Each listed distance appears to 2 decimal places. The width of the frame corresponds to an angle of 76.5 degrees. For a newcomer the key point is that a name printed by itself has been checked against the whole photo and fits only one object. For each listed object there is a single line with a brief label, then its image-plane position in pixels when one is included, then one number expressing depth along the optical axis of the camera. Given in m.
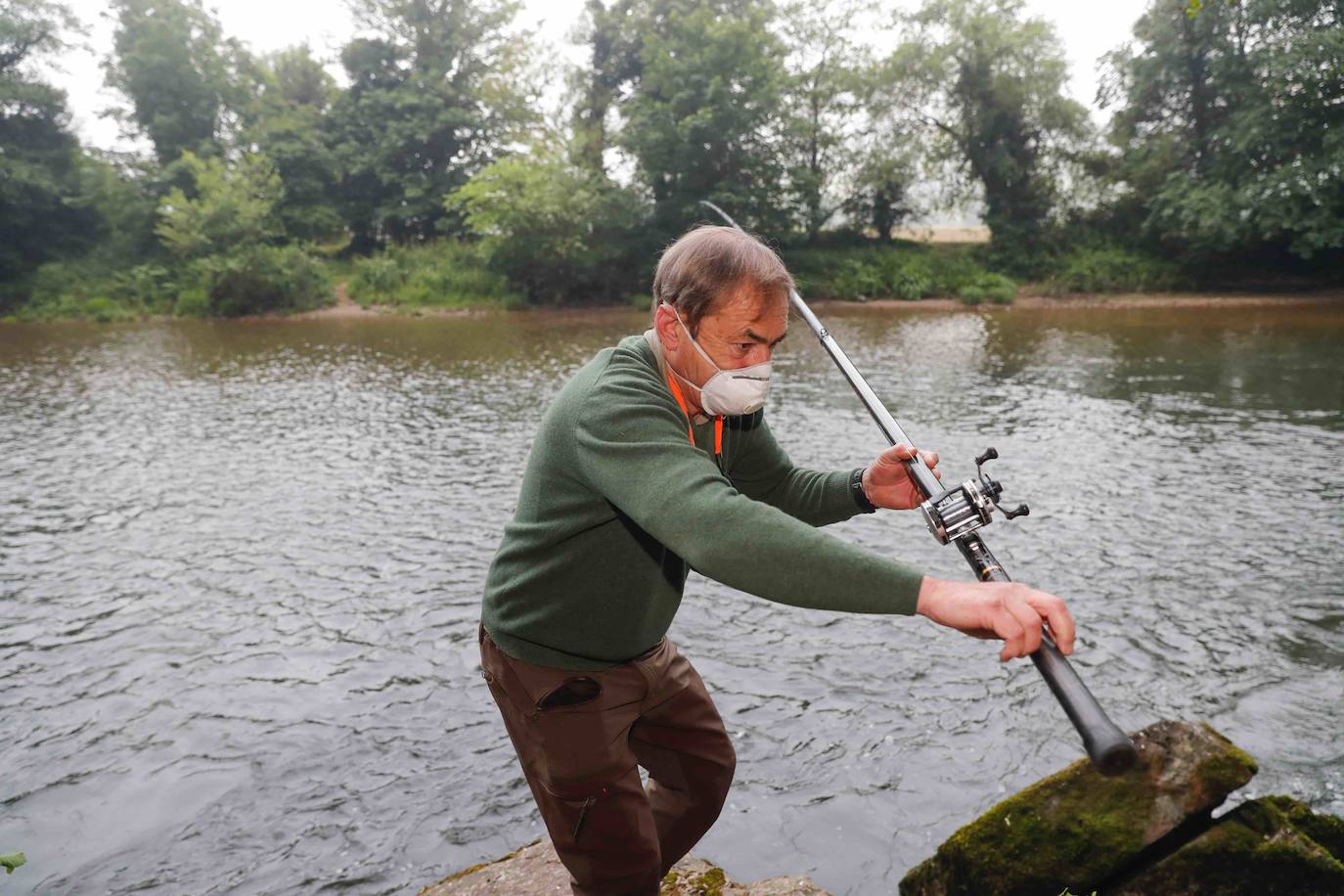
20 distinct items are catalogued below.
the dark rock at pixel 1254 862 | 3.24
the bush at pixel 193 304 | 38.03
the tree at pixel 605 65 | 48.72
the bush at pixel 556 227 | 38.25
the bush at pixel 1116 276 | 36.62
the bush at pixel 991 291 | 36.84
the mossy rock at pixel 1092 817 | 3.30
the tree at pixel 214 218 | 39.21
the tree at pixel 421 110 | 47.31
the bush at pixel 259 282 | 37.19
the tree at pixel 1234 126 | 31.45
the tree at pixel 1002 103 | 41.41
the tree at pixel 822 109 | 43.88
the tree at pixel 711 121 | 40.66
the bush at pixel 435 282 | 40.03
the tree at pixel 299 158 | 45.84
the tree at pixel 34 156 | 43.00
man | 2.12
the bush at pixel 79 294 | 38.66
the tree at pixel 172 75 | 48.06
